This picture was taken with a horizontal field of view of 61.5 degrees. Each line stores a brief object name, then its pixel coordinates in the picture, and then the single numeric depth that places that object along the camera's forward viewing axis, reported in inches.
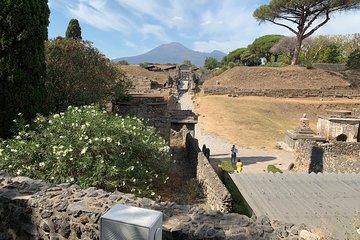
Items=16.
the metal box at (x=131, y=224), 107.8
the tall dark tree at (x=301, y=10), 1444.4
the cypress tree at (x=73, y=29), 1456.7
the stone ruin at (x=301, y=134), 740.6
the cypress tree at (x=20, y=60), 294.7
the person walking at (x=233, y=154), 630.5
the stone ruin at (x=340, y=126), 760.3
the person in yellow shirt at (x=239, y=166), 530.9
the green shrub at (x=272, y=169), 546.8
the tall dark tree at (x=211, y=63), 2859.3
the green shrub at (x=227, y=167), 530.8
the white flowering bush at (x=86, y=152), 235.1
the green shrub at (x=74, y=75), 403.5
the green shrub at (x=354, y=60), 1652.3
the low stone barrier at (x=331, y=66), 1796.3
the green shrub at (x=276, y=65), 1721.2
